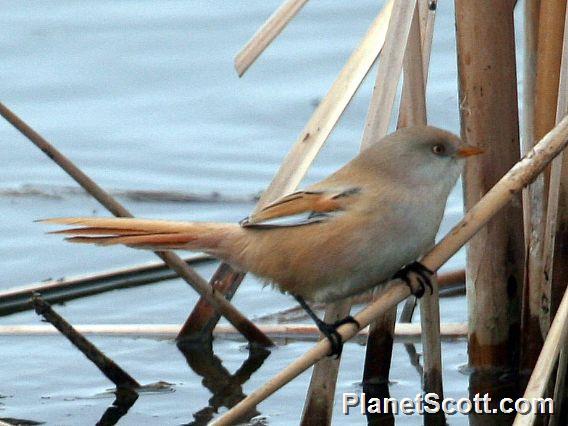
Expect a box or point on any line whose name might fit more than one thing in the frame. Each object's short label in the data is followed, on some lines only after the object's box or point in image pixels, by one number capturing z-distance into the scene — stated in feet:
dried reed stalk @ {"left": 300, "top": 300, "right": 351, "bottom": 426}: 29.68
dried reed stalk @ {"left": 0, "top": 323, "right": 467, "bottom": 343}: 35.24
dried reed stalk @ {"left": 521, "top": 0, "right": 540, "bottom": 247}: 30.86
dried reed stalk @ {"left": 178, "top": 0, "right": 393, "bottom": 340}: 32.37
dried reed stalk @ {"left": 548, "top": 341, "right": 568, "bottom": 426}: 28.94
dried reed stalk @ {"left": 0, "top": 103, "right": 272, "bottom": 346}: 31.99
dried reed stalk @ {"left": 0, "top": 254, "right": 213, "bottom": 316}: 39.17
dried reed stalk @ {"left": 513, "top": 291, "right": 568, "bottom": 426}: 25.07
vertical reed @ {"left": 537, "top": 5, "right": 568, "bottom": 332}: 29.07
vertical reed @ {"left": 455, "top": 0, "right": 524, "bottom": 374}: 30.45
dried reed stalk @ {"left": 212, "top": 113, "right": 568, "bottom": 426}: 26.12
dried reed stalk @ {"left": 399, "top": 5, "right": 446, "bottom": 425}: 30.14
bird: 27.55
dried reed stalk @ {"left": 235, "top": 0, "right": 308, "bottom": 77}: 33.19
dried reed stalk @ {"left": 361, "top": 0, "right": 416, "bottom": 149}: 30.17
